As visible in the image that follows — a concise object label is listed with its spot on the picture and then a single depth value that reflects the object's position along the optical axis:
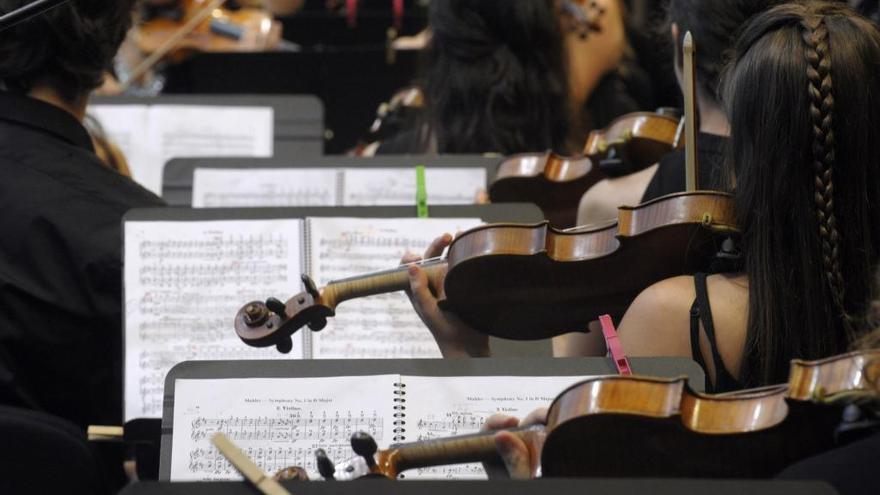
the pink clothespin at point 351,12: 9.75
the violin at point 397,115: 7.43
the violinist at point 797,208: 3.51
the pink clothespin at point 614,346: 3.34
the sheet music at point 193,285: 4.61
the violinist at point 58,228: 4.67
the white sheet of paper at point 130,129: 7.30
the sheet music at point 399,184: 5.86
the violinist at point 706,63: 4.68
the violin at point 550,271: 3.84
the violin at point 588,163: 5.71
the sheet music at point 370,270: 4.71
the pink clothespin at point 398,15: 9.63
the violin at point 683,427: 2.80
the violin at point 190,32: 10.46
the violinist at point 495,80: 6.75
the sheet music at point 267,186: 5.86
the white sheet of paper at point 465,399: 3.46
